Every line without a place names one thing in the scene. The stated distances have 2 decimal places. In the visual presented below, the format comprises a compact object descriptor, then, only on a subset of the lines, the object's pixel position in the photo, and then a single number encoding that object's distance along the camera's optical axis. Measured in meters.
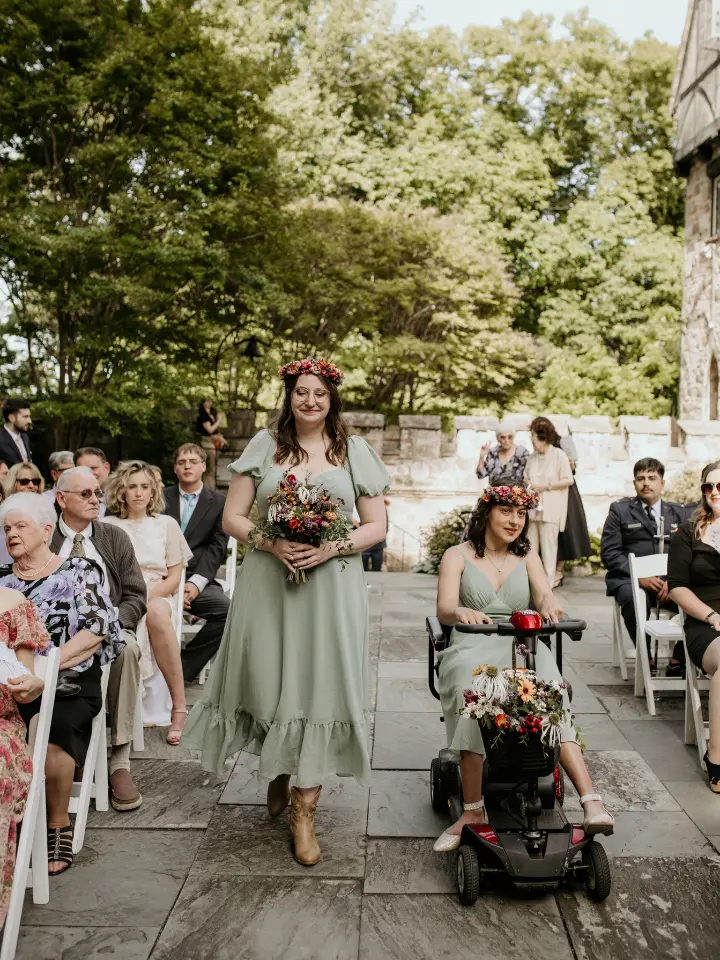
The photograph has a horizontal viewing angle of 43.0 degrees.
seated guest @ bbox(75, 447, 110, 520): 6.43
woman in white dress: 5.05
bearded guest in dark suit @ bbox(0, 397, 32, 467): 9.33
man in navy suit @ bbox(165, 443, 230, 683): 5.99
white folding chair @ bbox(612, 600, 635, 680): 6.32
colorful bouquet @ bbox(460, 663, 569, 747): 3.16
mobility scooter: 3.18
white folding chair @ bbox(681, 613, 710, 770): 4.68
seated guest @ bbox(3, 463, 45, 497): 6.15
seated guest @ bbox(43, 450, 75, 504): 6.91
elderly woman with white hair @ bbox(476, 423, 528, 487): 9.20
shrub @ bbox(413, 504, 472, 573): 11.66
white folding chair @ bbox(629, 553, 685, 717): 5.51
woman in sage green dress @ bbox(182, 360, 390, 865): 3.52
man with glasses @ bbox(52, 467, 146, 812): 4.24
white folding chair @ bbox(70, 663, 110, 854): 3.65
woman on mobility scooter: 3.51
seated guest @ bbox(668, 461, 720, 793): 4.66
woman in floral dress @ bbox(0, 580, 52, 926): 2.83
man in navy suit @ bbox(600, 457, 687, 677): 6.43
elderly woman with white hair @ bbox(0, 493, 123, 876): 3.53
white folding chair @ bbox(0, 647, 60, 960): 2.84
